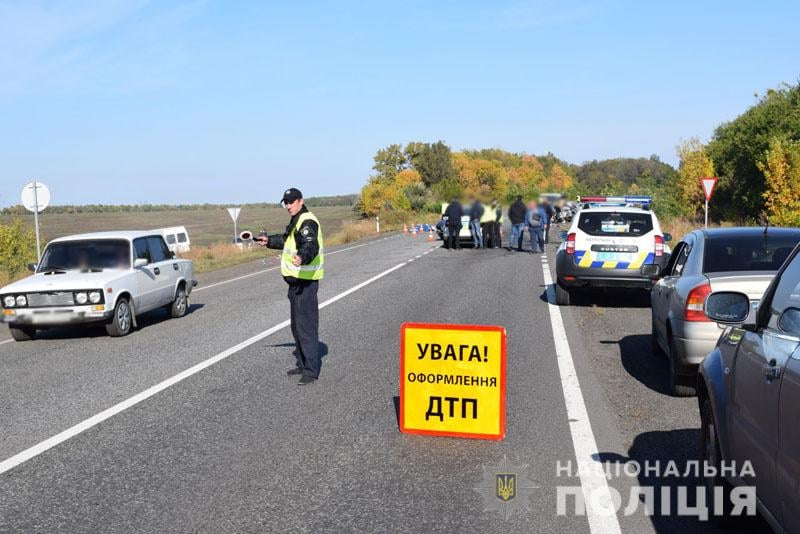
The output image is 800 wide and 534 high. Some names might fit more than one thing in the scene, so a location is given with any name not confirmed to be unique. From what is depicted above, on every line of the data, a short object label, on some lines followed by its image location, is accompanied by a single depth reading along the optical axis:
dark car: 3.45
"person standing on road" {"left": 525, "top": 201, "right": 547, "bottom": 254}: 29.34
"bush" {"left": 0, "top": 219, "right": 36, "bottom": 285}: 36.76
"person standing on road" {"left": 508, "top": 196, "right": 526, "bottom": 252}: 29.25
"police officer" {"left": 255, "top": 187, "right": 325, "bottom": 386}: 8.96
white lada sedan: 12.97
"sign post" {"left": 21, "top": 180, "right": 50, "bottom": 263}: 21.17
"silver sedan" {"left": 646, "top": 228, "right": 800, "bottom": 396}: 7.73
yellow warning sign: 6.77
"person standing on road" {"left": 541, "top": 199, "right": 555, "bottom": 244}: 32.32
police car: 15.10
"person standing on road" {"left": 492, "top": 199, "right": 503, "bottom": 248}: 30.45
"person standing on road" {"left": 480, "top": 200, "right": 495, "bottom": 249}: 31.45
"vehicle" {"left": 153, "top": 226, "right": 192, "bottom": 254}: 49.28
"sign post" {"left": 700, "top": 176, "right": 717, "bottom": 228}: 27.33
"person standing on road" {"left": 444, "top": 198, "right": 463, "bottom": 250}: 31.52
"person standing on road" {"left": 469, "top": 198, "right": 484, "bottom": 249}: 31.63
